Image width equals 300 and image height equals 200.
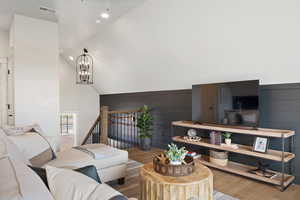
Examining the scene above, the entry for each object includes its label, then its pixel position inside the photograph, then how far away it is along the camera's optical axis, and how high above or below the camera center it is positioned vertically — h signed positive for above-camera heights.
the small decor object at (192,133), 3.78 -0.72
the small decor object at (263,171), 2.72 -1.14
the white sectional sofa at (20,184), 0.75 -0.39
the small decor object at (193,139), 3.58 -0.81
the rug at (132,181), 2.39 -1.29
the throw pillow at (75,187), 0.84 -0.44
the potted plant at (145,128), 4.69 -0.76
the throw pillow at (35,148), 2.22 -0.62
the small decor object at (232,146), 3.03 -0.80
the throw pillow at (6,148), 1.41 -0.41
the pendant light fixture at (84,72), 4.13 +0.60
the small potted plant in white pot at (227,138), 3.14 -0.70
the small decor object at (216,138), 3.27 -0.71
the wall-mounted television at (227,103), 2.90 -0.08
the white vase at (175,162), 1.93 -0.68
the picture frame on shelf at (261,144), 2.73 -0.70
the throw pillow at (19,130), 2.50 -0.45
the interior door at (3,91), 4.69 +0.20
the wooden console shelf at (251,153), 2.52 -0.82
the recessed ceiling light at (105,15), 3.76 +1.74
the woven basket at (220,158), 3.20 -1.04
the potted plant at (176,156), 1.94 -0.62
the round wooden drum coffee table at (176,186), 1.70 -0.84
